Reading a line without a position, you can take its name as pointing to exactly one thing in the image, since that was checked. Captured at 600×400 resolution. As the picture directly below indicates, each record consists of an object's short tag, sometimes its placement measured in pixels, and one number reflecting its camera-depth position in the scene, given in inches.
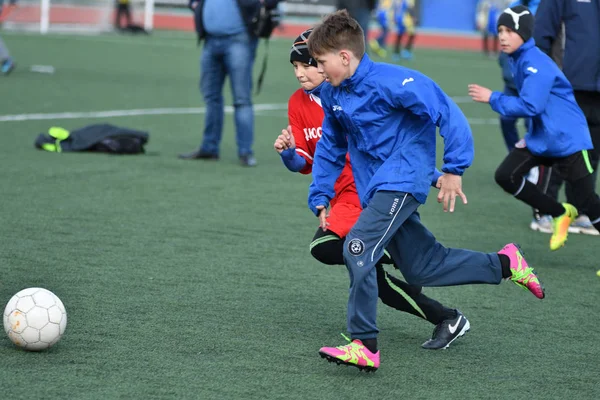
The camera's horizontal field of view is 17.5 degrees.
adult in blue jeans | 727.5
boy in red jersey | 349.9
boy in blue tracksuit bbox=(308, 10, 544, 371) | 315.2
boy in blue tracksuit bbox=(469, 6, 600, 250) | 465.8
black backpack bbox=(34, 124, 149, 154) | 756.3
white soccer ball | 319.1
